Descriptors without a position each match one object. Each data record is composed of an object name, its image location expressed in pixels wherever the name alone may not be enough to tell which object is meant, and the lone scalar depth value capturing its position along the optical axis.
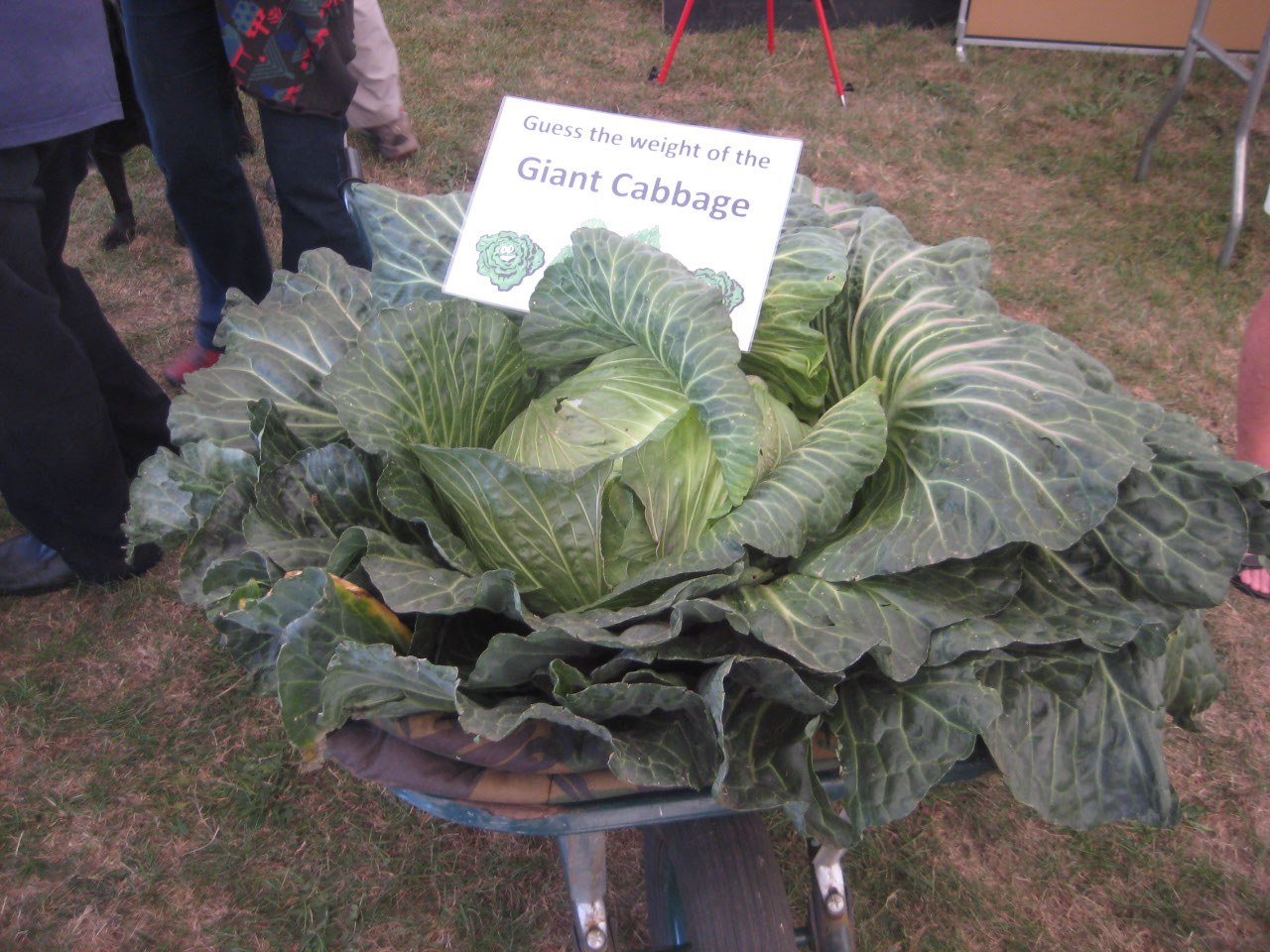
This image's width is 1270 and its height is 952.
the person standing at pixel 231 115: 2.30
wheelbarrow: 1.08
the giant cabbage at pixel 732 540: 1.06
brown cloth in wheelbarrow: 1.07
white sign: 1.41
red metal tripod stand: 4.81
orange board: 4.86
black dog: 2.80
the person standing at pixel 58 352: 1.96
